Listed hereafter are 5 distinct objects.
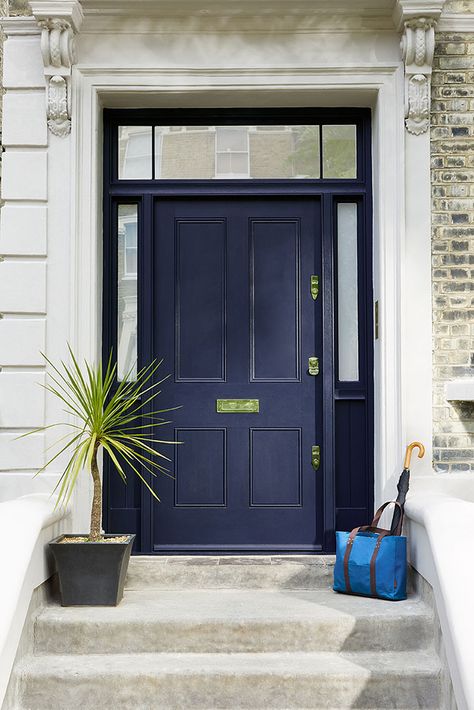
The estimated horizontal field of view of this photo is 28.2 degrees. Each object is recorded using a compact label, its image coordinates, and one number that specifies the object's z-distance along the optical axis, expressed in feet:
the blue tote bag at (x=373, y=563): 16.12
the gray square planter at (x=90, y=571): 15.80
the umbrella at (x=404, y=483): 16.89
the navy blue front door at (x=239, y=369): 19.20
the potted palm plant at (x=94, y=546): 15.81
